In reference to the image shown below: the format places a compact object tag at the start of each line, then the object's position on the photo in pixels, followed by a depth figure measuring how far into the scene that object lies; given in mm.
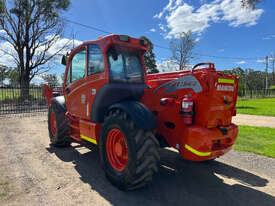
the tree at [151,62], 33312
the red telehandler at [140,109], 2871
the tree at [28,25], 19859
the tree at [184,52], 32000
